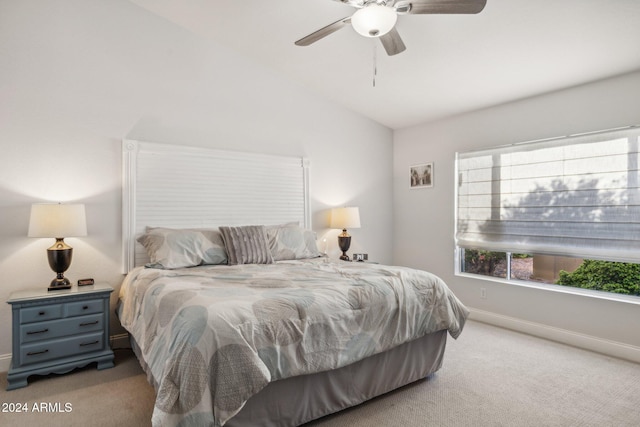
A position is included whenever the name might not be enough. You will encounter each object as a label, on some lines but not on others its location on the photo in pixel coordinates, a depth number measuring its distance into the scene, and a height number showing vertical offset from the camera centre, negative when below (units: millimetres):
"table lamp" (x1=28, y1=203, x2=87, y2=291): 2703 -138
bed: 1588 -568
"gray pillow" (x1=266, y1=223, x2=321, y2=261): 3619 -327
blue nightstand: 2523 -885
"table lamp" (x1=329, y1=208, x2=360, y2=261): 4355 -128
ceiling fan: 1988 +1114
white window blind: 3082 +140
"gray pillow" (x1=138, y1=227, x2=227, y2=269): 3053 -324
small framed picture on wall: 4691 +469
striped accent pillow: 3279 -326
